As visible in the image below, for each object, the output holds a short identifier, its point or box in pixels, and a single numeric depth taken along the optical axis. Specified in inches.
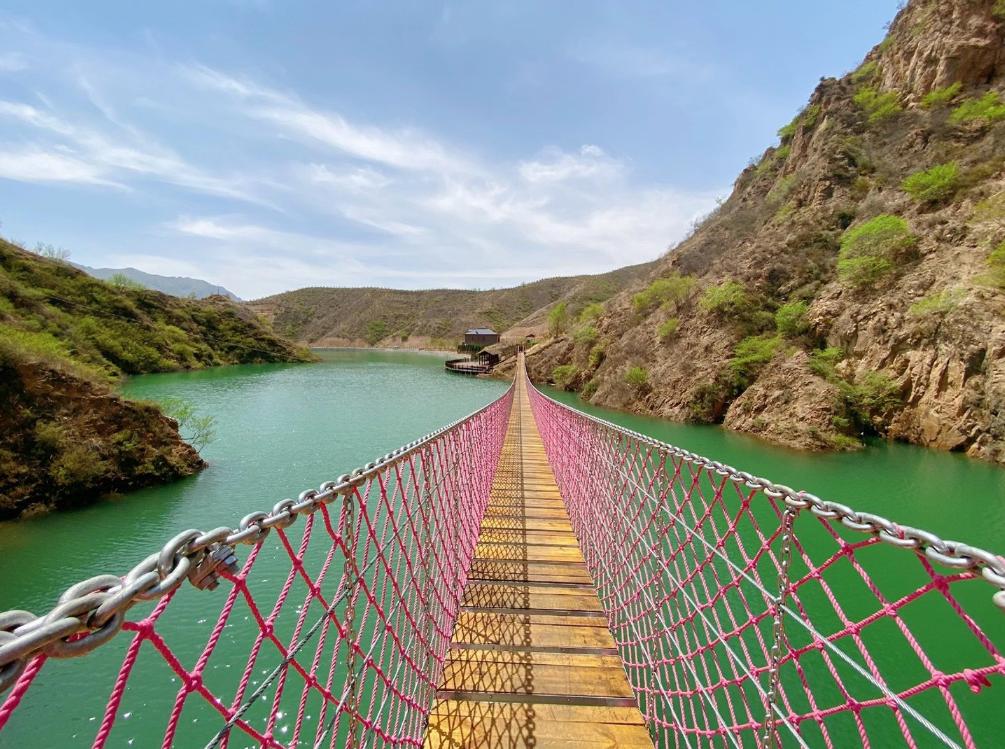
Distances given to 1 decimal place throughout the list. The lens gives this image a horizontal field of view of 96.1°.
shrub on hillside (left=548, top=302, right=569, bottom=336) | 1706.6
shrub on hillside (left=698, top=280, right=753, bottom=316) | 745.0
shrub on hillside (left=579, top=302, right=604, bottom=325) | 1458.5
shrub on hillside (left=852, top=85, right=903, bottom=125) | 853.0
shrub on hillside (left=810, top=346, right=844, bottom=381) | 585.6
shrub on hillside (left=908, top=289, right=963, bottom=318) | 498.6
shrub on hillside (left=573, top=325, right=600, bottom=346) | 1178.6
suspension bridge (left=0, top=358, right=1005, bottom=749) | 36.5
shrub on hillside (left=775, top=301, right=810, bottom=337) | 659.8
